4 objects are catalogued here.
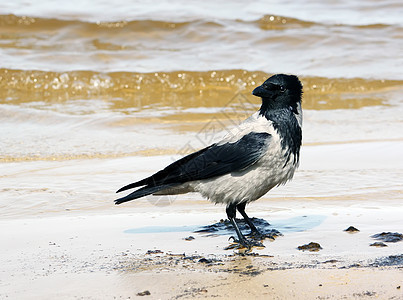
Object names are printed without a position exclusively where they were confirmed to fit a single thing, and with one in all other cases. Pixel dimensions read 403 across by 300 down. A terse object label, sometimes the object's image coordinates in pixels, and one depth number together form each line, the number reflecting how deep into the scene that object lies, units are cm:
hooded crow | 850
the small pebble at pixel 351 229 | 854
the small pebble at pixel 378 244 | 773
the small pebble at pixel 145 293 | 619
